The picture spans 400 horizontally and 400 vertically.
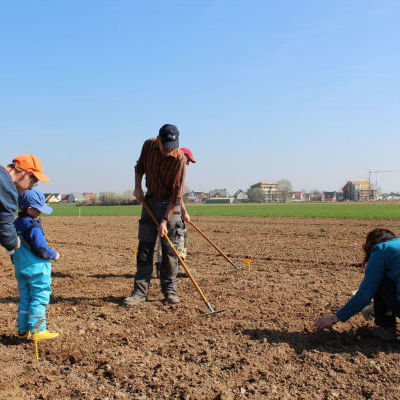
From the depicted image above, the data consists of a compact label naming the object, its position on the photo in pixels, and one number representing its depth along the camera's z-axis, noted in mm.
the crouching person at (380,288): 3584
